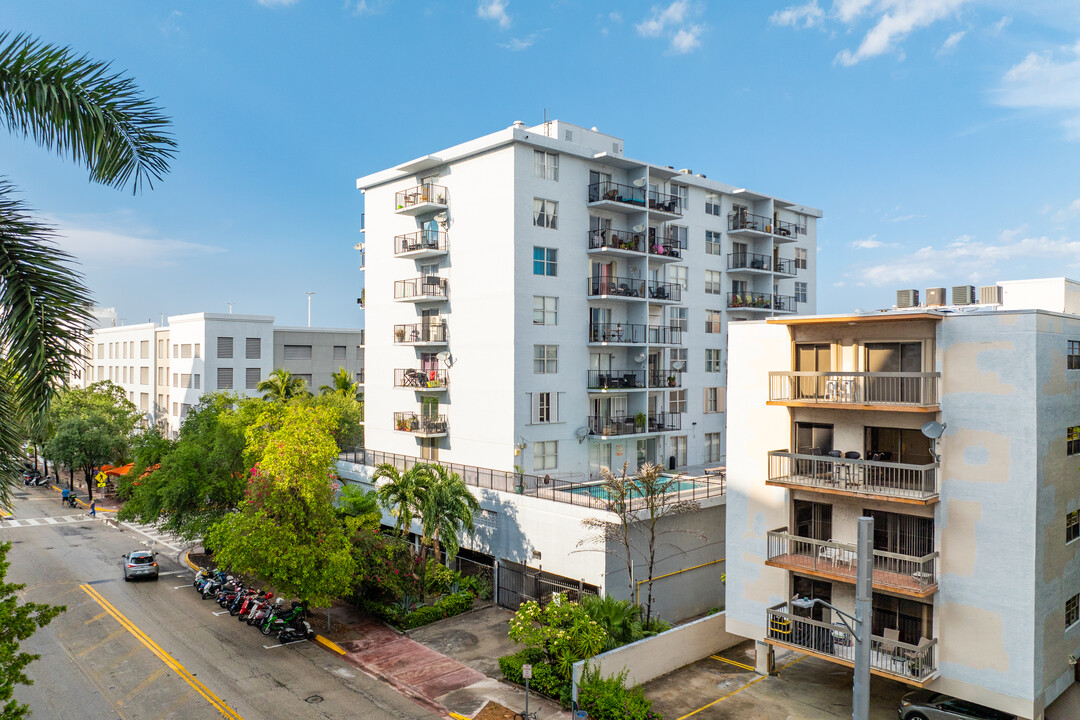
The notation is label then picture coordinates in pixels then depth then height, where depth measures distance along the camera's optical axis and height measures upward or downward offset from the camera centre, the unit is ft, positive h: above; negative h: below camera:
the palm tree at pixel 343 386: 205.36 -4.48
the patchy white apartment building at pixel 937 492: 65.67 -11.72
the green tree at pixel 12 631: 45.01 -18.65
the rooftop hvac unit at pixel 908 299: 97.40 +10.37
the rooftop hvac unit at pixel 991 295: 96.22 +10.87
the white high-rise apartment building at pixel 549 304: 128.67 +13.79
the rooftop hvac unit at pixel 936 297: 94.27 +10.34
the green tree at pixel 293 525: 89.51 -20.32
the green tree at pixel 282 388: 187.80 -4.76
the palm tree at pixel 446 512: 100.58 -20.09
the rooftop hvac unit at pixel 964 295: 96.32 +10.90
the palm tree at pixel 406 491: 100.32 -17.08
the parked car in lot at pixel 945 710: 67.97 -32.81
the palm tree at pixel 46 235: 17.65 +3.33
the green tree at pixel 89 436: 186.70 -17.92
